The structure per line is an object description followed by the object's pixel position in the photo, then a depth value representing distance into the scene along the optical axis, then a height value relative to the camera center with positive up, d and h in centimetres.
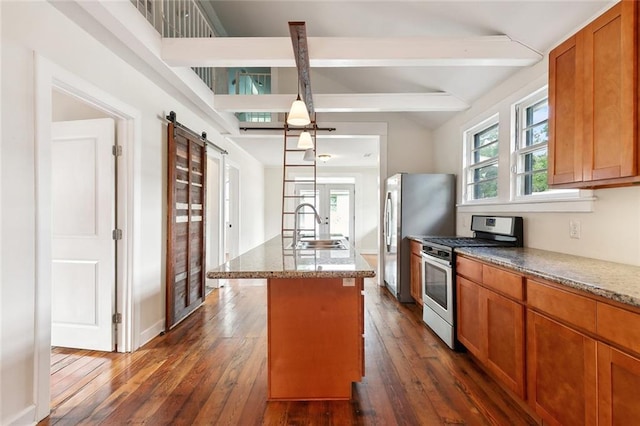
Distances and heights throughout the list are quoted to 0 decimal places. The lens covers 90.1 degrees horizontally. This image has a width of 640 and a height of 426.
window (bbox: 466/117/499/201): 344 +57
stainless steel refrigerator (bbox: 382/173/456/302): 406 +0
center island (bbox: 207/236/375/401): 197 -77
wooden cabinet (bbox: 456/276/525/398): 184 -79
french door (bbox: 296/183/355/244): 873 +19
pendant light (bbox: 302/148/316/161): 461 +82
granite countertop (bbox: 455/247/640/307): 127 -30
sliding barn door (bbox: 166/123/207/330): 317 -13
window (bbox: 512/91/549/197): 267 +58
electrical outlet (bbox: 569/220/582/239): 219 -11
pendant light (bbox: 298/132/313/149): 352 +79
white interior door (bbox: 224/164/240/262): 596 +1
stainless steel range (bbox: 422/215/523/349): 271 -46
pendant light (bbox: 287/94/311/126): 245 +76
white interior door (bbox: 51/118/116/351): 263 -14
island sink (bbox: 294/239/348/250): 274 -29
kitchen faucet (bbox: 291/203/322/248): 253 -16
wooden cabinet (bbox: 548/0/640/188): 152 +58
